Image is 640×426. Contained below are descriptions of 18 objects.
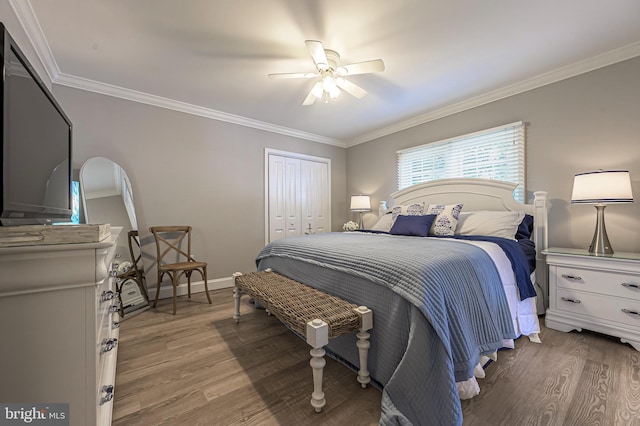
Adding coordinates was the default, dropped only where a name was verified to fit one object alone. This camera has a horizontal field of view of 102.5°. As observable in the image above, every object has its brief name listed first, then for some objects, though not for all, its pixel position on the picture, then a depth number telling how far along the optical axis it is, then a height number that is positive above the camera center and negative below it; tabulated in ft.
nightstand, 6.31 -2.17
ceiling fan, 6.45 +4.00
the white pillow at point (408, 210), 10.62 +0.15
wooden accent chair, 9.37 -1.47
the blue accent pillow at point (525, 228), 8.48 -0.55
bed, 3.99 -1.63
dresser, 2.33 -1.03
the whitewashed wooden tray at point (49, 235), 2.33 -0.16
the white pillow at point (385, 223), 11.27 -0.42
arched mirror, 8.75 +0.16
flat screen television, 2.67 +0.92
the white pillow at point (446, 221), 9.06 -0.28
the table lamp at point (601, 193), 6.64 +0.50
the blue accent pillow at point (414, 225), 9.22 -0.42
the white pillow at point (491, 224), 8.24 -0.37
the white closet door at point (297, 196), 13.62 +1.11
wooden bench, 4.42 -1.92
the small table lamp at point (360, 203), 14.23 +0.63
